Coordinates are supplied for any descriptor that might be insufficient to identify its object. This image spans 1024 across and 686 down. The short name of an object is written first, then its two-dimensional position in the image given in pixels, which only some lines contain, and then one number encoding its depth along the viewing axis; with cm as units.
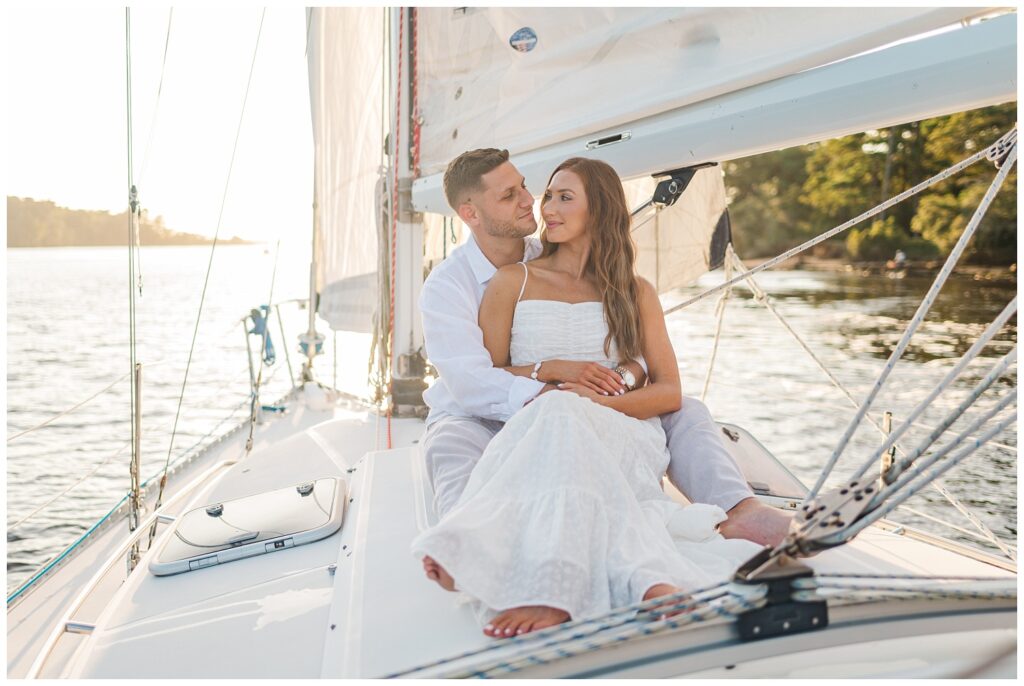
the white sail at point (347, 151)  378
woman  118
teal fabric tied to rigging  414
